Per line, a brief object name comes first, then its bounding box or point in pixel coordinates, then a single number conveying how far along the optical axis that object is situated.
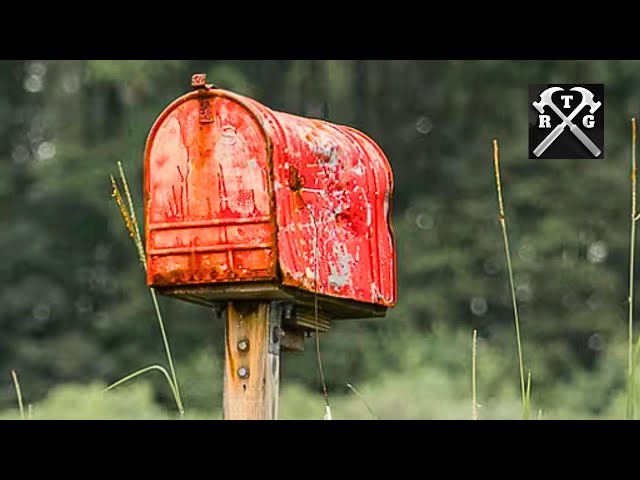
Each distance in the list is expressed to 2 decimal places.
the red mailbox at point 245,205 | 8.44
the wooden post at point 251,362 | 8.62
